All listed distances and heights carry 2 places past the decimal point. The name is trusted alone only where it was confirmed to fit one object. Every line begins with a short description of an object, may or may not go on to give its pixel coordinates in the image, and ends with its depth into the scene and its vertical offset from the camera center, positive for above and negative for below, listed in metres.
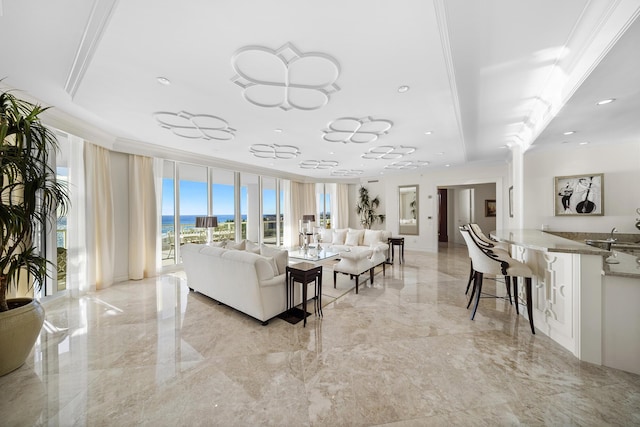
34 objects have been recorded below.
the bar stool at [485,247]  3.19 -0.57
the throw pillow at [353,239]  6.27 -0.76
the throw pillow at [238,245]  3.91 -0.56
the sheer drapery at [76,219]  3.69 -0.07
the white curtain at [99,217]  3.84 -0.05
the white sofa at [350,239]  5.97 -0.76
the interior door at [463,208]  8.83 +0.10
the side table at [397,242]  5.91 -0.80
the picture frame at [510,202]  5.36 +0.20
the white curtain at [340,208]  9.38 +0.16
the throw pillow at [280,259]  3.06 -0.64
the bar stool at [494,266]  2.60 -0.68
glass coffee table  4.67 -0.94
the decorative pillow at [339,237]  6.69 -0.75
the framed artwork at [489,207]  8.36 +0.11
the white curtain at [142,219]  4.50 -0.10
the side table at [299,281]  2.81 -0.94
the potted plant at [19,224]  1.88 -0.08
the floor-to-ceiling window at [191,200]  5.35 +0.33
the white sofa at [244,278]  2.72 -0.85
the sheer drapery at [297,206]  8.25 +0.24
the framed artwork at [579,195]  3.61 +0.24
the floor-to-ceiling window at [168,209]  5.05 +0.10
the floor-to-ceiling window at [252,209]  7.12 +0.12
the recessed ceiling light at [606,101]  2.16 +1.05
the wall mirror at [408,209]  8.02 +0.08
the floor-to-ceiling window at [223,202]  6.02 +0.30
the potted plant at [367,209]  8.96 +0.11
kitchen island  1.93 -0.88
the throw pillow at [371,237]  5.95 -0.69
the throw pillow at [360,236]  6.33 -0.68
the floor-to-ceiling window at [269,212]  7.61 +0.02
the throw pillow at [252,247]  3.55 -0.57
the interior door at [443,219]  9.25 -0.34
